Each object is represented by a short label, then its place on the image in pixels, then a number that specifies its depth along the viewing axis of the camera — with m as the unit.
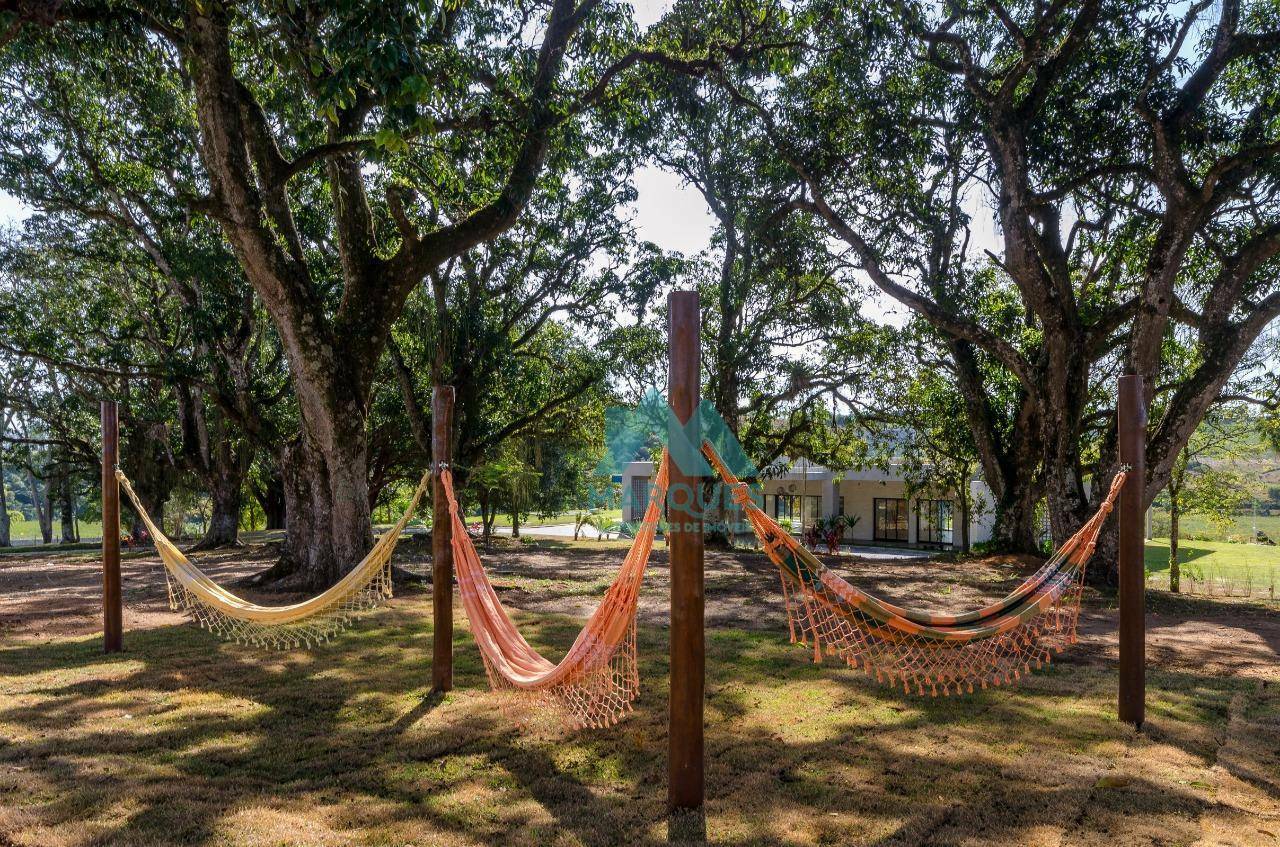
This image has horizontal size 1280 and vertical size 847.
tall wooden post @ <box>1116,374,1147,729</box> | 3.62
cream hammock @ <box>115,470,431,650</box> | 4.35
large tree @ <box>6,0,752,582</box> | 6.42
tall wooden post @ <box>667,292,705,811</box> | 2.67
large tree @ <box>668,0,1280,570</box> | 8.13
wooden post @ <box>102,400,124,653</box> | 5.13
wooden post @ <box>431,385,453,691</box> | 4.11
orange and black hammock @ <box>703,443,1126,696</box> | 3.16
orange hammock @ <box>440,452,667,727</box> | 3.04
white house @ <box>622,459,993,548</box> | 21.44
